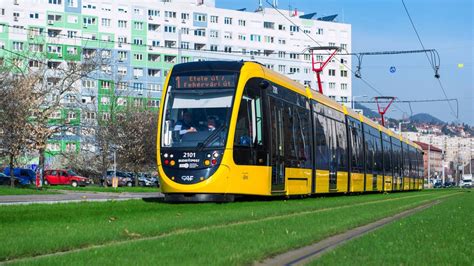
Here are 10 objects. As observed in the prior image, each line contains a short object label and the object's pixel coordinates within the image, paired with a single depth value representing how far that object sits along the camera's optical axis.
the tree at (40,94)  48.09
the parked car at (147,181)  90.78
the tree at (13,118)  45.94
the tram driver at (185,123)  21.30
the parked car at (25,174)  65.68
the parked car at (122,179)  82.19
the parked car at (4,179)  62.56
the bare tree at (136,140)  76.31
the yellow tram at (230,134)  20.92
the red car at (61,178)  73.12
